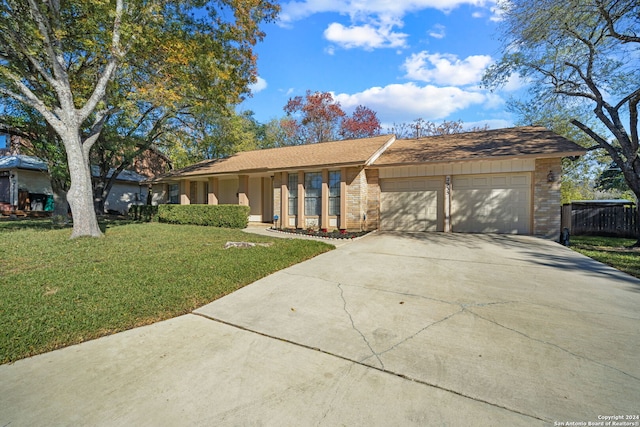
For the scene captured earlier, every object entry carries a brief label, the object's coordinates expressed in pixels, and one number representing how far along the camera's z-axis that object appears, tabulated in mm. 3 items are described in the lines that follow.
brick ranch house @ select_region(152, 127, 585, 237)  9961
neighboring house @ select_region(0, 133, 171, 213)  19203
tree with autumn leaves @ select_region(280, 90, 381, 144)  27516
